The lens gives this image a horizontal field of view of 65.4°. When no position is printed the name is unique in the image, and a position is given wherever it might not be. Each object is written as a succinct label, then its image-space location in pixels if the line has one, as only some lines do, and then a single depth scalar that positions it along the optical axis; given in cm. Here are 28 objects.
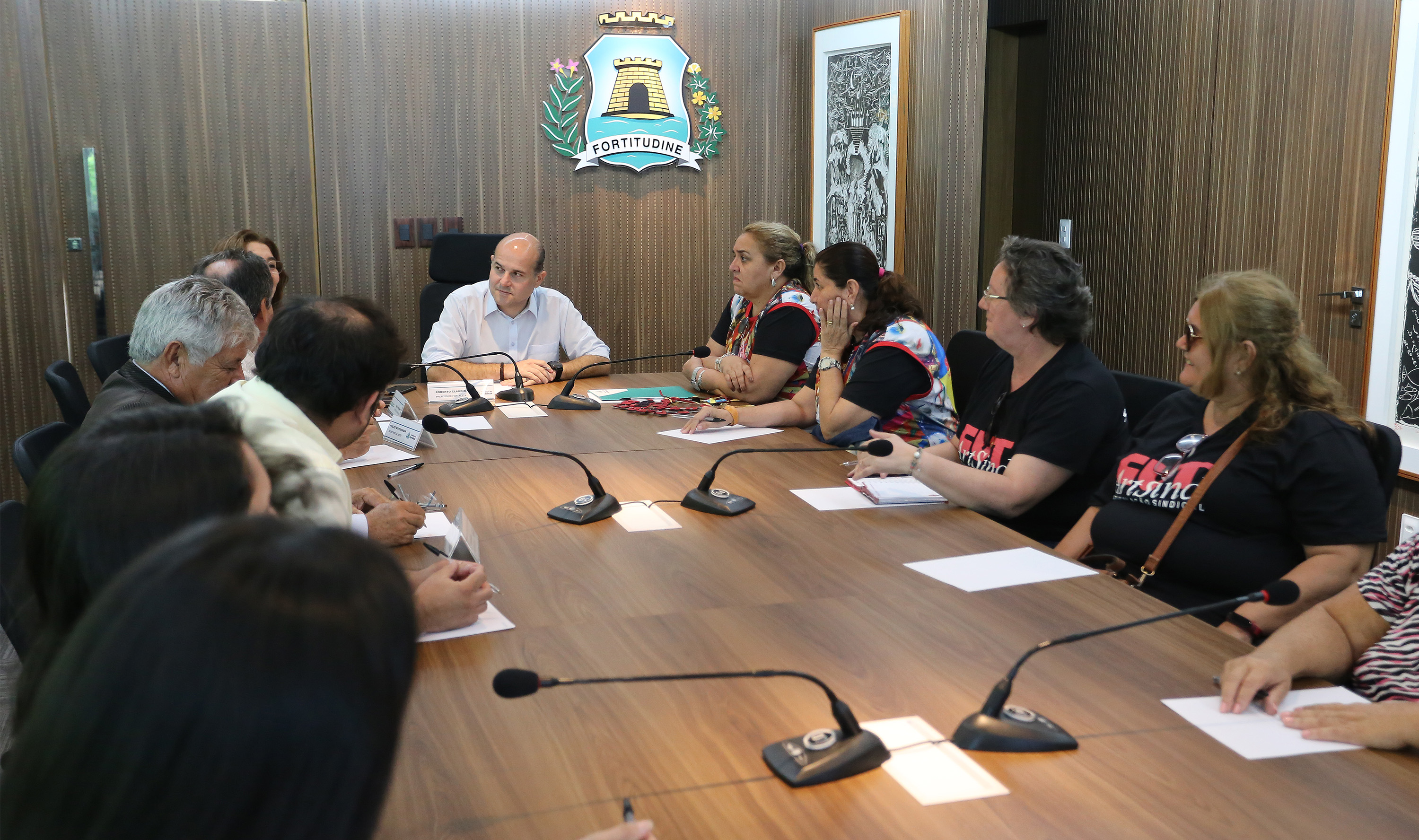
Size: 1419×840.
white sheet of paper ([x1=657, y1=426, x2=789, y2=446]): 336
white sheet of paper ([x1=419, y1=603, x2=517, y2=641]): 176
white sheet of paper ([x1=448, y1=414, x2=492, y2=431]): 358
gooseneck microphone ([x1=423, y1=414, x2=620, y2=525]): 244
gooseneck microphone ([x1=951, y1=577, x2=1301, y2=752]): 138
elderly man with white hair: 263
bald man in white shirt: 463
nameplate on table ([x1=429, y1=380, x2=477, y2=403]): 408
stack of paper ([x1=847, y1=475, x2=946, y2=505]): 256
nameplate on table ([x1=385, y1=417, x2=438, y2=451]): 322
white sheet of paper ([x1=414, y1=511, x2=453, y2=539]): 236
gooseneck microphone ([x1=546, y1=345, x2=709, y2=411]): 390
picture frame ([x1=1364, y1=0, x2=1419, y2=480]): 362
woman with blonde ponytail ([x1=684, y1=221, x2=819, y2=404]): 398
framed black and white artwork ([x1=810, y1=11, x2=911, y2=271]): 518
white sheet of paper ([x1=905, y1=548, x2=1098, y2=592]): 203
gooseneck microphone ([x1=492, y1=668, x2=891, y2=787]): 129
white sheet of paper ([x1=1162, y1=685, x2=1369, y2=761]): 140
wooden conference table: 124
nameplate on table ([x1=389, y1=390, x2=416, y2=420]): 354
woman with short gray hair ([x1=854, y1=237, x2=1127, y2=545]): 258
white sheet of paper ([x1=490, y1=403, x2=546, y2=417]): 384
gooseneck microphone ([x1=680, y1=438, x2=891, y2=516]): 250
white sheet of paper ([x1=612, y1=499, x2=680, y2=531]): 241
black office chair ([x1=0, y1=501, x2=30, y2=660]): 172
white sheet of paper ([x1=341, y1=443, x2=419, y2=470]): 304
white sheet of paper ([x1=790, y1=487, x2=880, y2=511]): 256
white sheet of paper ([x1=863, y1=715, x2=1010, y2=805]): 129
